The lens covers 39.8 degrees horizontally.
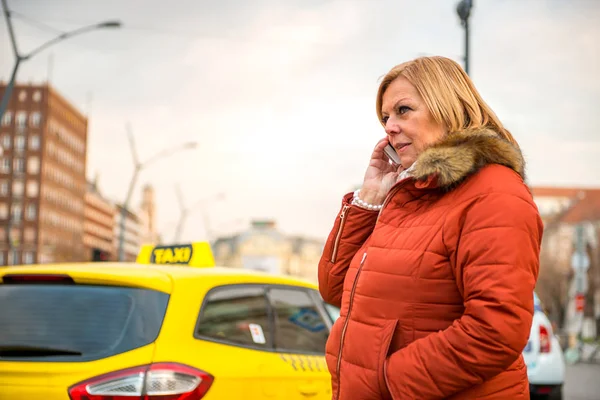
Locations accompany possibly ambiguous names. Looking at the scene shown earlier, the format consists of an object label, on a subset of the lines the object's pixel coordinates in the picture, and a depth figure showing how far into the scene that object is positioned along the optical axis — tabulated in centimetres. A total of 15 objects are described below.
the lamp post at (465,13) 1243
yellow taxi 362
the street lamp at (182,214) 6247
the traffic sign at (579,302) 2064
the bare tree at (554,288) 7062
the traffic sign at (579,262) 2066
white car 947
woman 221
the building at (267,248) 18612
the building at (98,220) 15225
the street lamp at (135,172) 3700
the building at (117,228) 18525
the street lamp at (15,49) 1858
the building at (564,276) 6550
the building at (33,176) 11838
